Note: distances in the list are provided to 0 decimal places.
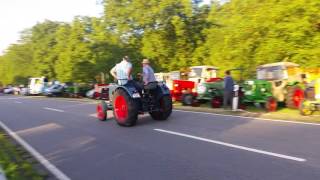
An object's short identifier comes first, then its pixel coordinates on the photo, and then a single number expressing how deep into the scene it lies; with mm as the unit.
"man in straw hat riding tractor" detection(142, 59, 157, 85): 7763
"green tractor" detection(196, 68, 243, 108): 11560
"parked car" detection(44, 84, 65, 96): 25971
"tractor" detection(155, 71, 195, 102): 13534
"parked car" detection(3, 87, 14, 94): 42347
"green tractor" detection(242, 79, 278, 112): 10507
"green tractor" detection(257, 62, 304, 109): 9887
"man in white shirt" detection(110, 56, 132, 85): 7595
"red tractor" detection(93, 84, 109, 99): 20331
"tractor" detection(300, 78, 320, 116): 8529
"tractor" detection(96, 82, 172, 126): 7325
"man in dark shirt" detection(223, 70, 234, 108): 10401
